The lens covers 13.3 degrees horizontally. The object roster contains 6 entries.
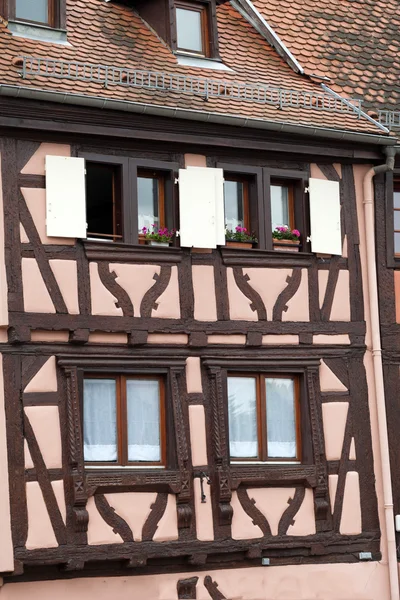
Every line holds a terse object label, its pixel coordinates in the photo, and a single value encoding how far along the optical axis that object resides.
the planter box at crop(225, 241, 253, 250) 20.81
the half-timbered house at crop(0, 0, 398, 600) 19.16
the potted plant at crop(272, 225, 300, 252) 21.17
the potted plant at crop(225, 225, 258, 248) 20.81
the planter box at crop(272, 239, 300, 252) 21.14
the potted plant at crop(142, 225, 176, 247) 20.19
